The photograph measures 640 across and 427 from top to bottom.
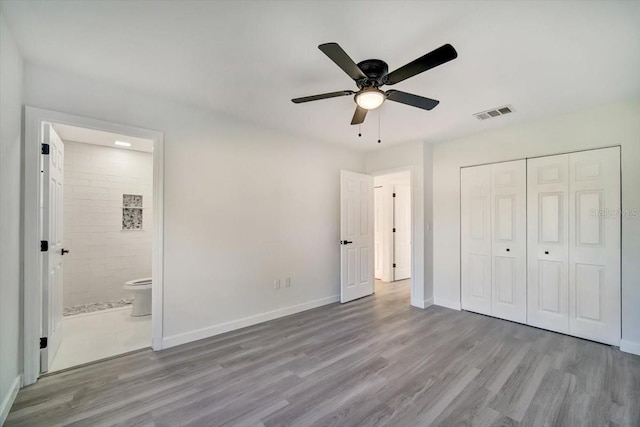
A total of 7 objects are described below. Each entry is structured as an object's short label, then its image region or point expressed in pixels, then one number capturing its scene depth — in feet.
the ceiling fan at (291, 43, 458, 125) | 5.26
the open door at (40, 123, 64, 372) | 7.77
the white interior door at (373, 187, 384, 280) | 19.99
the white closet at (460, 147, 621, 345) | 9.65
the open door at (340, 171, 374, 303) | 14.42
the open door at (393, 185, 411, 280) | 20.08
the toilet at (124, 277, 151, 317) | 12.37
